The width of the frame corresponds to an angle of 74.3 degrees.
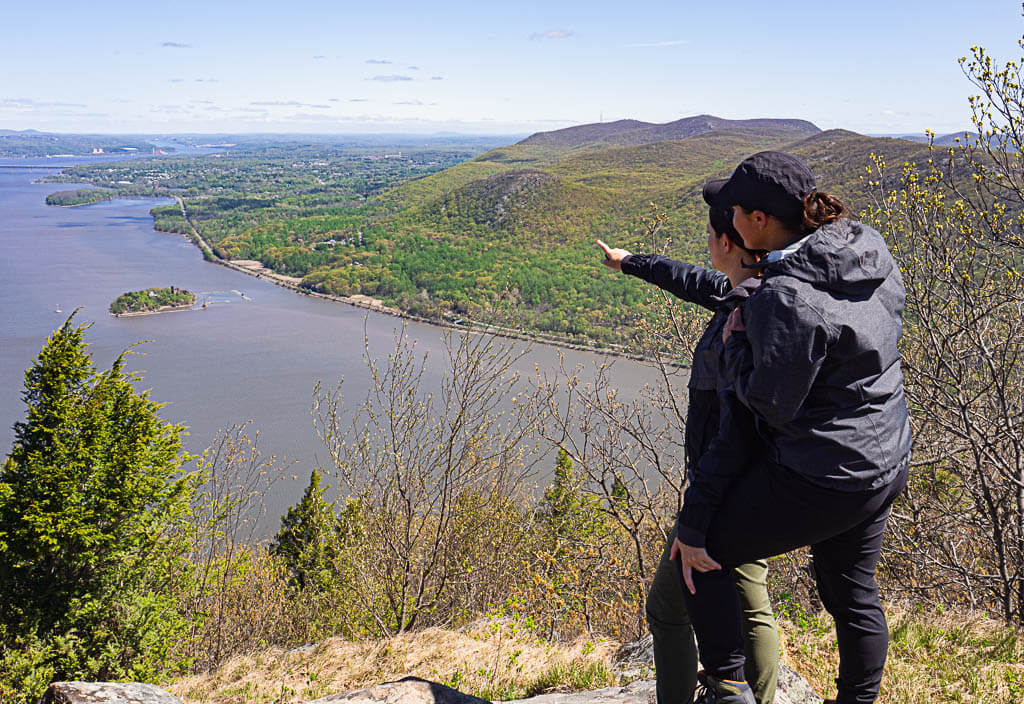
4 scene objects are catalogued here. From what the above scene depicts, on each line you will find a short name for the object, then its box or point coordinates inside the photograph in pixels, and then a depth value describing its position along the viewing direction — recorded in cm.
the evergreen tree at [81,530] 752
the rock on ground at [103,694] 212
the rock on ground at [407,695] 212
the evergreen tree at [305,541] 787
